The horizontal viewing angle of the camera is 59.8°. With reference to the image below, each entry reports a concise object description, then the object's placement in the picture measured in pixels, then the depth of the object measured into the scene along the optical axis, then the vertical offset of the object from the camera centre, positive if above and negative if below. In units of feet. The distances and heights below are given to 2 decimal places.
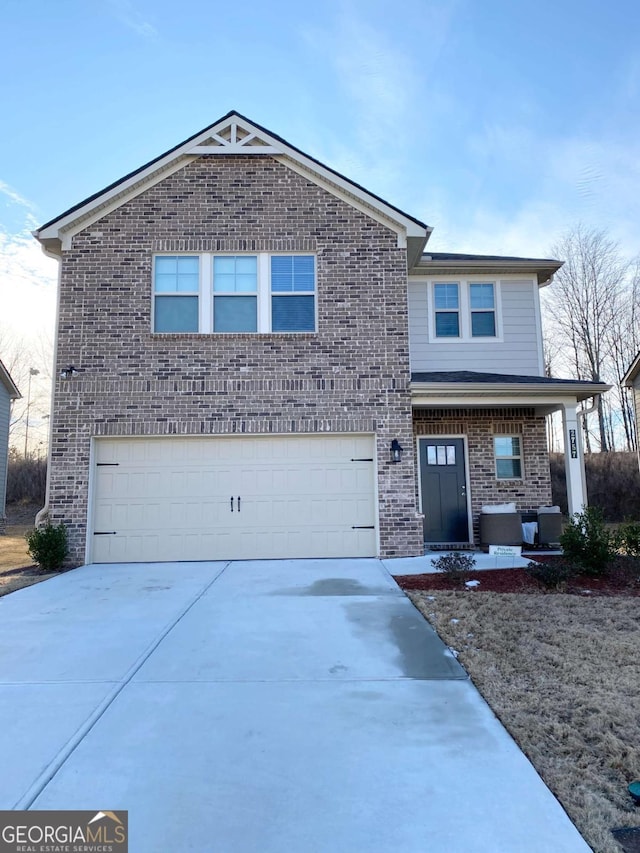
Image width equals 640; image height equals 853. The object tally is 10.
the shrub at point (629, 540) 28.60 -2.39
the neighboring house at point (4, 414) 61.05 +9.75
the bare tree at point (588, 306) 81.82 +27.96
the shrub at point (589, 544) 26.25 -2.40
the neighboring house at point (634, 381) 49.52 +10.17
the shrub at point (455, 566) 25.11 -3.24
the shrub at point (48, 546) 30.07 -2.50
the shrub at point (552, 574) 23.91 -3.46
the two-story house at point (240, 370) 32.14 +7.45
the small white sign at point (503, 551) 27.74 -2.81
